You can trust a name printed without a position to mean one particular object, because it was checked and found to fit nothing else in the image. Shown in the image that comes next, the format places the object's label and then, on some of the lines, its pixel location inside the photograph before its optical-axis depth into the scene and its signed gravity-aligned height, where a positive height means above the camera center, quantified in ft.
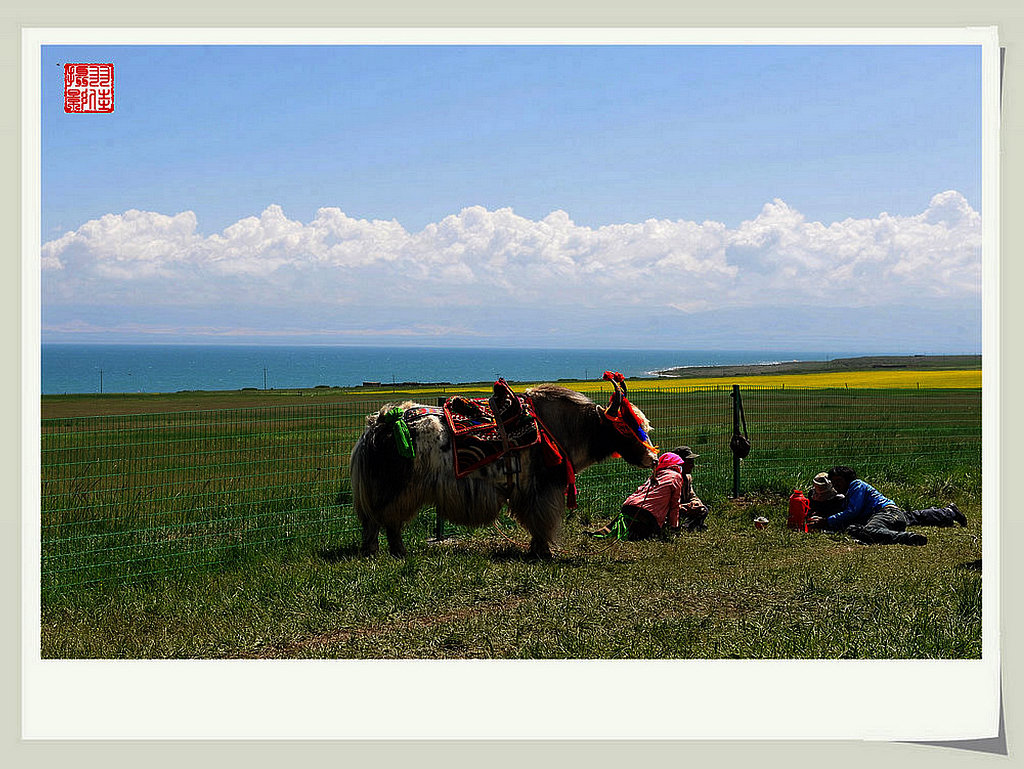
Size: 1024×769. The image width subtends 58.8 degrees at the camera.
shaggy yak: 25.27 -2.37
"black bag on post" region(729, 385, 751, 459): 37.91 -3.02
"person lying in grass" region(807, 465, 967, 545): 30.66 -5.15
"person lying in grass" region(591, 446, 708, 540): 30.76 -4.62
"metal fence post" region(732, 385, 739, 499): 39.04 -3.79
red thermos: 33.35 -5.09
